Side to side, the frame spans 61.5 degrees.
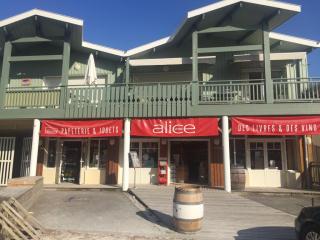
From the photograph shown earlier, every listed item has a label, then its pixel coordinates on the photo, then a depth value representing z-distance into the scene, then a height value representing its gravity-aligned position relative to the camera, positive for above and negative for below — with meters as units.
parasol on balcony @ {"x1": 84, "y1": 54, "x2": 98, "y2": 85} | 11.07 +3.43
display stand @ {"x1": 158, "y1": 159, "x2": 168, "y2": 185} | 11.61 -0.65
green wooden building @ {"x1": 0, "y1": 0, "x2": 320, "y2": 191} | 10.52 +2.17
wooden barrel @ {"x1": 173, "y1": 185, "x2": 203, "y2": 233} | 6.11 -1.14
